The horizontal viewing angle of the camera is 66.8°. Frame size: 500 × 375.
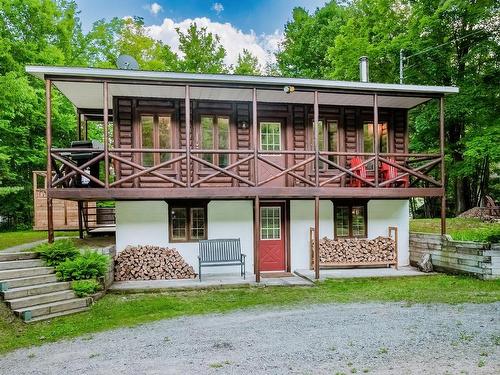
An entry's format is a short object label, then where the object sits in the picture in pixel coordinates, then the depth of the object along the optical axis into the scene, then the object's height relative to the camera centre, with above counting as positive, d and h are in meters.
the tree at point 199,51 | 22.33 +7.94
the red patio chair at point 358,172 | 10.95 +0.30
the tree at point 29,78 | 17.33 +4.98
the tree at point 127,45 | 22.03 +8.58
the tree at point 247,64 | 25.89 +9.04
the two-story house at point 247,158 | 9.20 +0.75
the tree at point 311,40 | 25.83 +10.10
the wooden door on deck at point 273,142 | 11.40 +1.25
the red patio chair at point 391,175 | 11.23 +0.20
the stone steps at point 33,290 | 6.48 -1.91
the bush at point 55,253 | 7.88 -1.39
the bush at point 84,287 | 7.39 -1.99
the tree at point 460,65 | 15.03 +5.11
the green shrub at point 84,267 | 7.66 -1.67
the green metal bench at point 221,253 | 9.83 -1.81
